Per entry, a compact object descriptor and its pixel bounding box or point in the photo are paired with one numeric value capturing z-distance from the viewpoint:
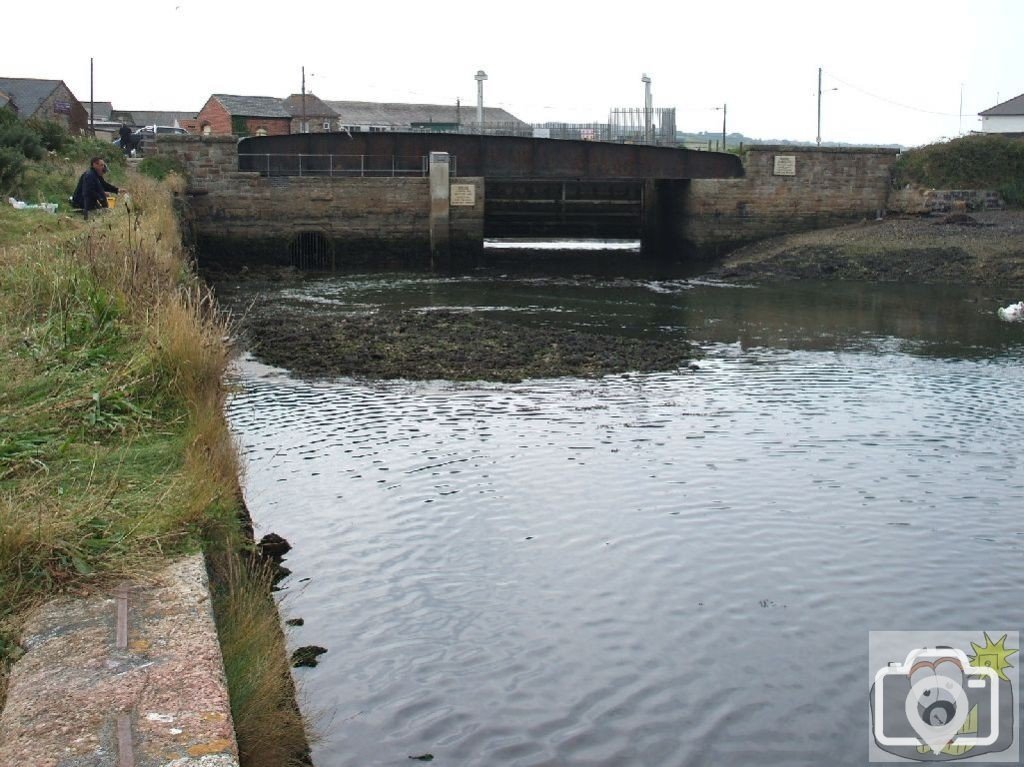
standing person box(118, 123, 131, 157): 42.16
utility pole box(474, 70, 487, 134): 41.09
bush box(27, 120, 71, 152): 30.04
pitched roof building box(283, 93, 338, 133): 76.94
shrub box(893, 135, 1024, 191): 32.41
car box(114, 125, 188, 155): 43.49
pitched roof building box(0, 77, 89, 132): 64.19
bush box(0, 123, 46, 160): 23.98
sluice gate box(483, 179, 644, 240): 34.50
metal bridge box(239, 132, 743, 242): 31.56
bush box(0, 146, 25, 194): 19.86
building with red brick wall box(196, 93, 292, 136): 70.75
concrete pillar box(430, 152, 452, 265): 29.87
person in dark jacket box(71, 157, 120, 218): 17.45
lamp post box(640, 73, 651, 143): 37.56
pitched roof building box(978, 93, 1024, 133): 64.25
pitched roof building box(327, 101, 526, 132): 84.81
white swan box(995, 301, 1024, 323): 21.67
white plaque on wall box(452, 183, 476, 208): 30.00
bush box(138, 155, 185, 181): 28.23
